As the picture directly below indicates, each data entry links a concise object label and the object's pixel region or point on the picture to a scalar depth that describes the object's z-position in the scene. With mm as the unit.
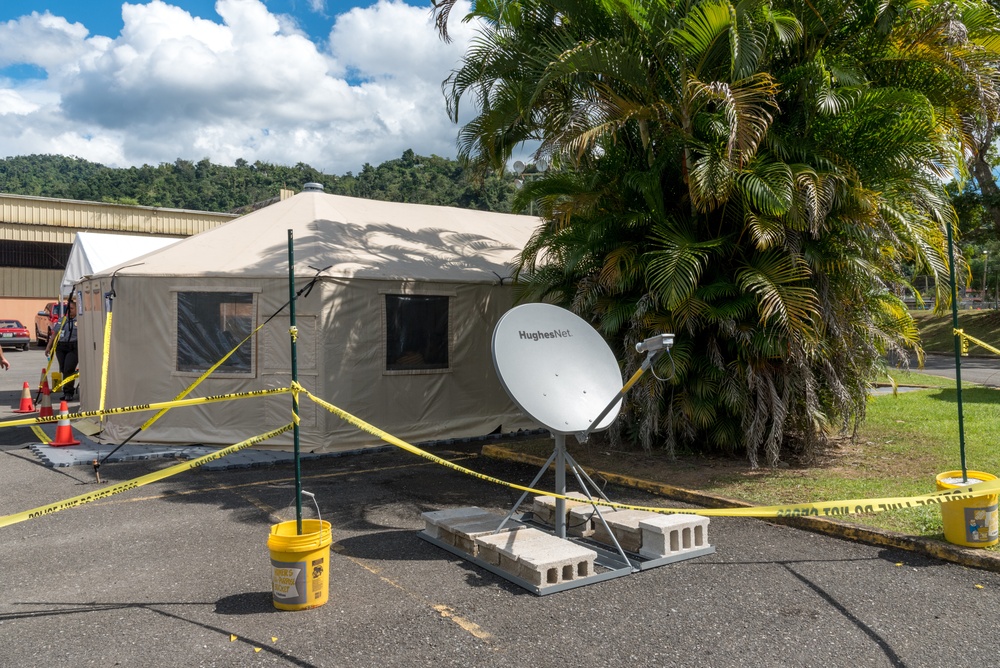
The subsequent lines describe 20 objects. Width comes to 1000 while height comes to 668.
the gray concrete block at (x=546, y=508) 6742
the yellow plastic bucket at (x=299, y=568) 4738
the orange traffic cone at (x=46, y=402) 13125
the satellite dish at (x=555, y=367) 5941
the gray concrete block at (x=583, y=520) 6410
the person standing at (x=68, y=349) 14398
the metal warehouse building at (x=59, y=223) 33906
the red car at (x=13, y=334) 31875
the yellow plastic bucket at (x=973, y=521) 5562
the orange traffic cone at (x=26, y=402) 13859
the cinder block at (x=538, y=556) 5191
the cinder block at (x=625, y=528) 6070
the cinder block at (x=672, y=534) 5777
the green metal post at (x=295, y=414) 4895
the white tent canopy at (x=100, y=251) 17547
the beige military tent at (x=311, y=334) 10312
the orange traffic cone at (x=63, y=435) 10508
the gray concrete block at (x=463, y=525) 5949
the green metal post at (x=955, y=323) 5898
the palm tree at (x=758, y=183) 7988
